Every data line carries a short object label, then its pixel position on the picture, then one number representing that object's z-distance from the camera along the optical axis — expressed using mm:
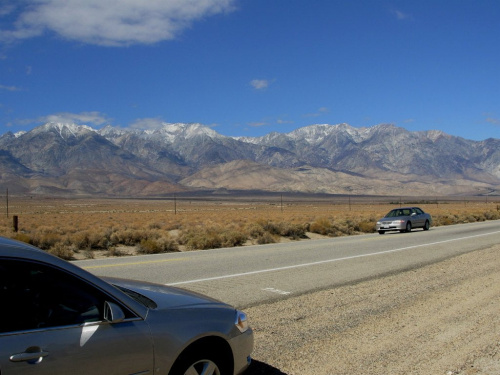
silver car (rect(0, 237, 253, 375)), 3094
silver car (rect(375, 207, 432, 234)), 26469
